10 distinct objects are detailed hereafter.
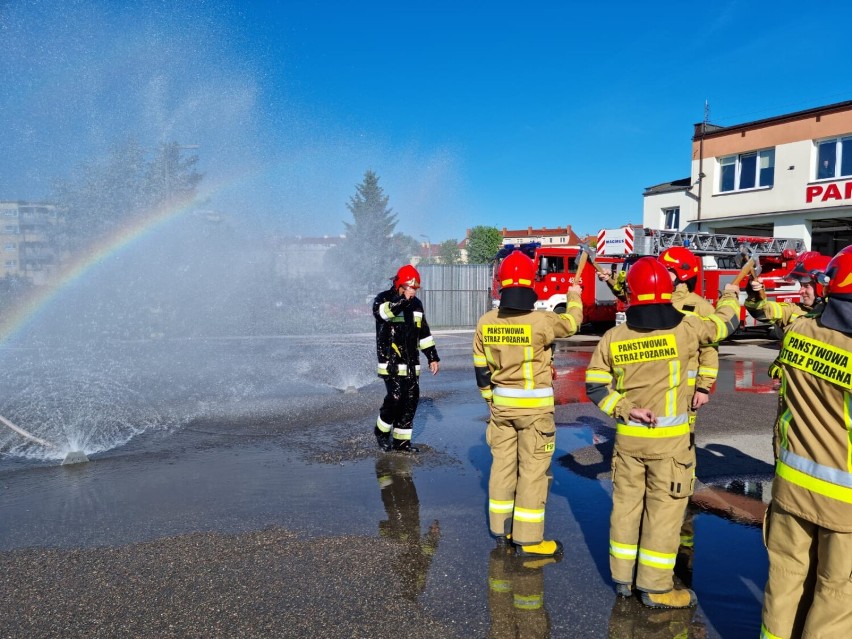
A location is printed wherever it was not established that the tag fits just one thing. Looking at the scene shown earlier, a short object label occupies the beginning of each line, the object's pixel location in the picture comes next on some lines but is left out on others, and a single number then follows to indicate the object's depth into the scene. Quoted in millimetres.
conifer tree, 59094
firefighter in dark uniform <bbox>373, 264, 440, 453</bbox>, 6285
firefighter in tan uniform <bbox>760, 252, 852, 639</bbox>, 2305
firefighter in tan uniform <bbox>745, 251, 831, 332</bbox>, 3771
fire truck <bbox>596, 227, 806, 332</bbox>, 17812
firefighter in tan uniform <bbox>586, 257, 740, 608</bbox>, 3271
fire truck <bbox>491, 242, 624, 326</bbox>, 19578
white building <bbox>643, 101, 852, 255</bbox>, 21375
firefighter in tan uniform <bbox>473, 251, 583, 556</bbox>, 3936
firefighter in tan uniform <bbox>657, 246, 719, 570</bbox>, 4625
